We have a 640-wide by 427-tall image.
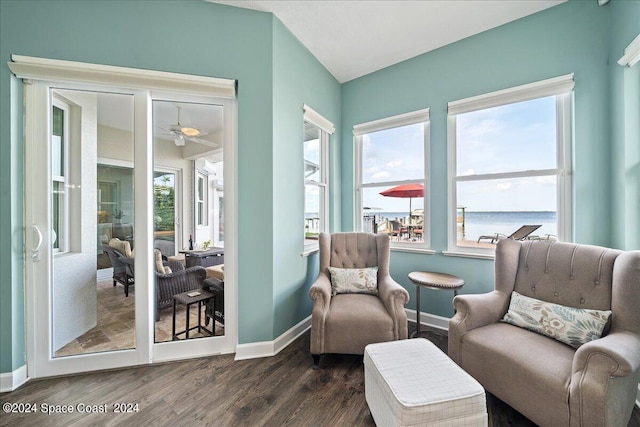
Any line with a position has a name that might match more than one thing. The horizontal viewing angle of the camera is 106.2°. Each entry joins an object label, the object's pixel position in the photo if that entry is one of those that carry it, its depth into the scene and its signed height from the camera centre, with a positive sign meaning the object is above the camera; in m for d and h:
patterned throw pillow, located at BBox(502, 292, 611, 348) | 1.38 -0.67
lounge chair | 2.18 -0.18
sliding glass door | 1.79 -0.09
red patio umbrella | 2.77 +0.26
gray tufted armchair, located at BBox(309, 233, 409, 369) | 1.89 -0.85
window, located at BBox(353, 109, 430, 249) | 2.77 +0.43
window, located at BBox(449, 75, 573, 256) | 2.09 +0.46
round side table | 2.11 -0.63
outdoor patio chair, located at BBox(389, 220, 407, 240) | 2.94 -0.20
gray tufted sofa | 1.11 -0.74
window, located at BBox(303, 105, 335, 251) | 2.75 +0.48
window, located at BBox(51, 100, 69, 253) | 1.86 +0.32
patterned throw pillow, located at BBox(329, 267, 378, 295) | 2.33 -0.68
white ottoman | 1.06 -0.84
